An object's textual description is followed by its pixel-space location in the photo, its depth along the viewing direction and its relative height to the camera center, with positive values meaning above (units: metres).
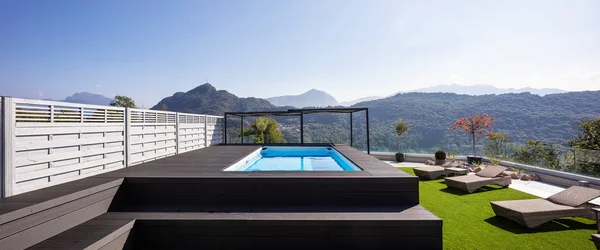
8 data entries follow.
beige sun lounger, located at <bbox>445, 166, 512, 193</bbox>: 5.96 -1.38
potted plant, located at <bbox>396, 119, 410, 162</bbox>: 12.68 -0.09
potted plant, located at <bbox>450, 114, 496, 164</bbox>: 10.89 +0.01
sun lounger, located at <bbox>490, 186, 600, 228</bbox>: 3.74 -1.33
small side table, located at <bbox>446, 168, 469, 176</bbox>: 7.55 -1.41
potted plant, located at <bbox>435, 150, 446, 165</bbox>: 10.09 -1.29
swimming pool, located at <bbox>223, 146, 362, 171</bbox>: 6.75 -1.13
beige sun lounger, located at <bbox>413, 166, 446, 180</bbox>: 7.57 -1.44
